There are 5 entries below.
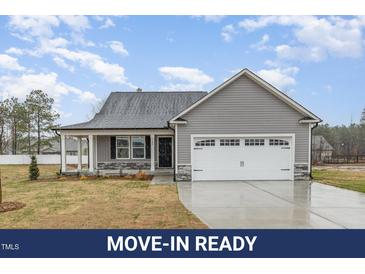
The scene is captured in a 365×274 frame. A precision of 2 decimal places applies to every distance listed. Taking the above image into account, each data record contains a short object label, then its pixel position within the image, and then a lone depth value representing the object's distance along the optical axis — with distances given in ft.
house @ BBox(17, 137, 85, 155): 106.22
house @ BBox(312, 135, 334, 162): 129.80
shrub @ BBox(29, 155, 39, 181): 53.67
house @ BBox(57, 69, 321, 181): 46.98
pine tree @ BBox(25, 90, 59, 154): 102.83
